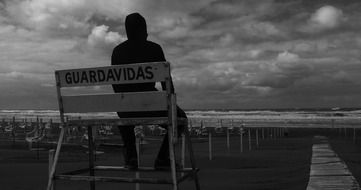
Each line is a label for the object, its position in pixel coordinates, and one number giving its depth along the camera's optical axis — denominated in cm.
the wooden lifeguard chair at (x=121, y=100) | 518
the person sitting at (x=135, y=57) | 593
